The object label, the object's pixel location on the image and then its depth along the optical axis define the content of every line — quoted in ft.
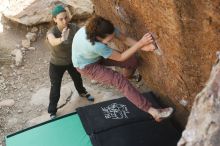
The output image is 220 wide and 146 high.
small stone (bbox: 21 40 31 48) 26.25
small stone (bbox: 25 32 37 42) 26.50
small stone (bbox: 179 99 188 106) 17.43
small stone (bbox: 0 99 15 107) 23.09
